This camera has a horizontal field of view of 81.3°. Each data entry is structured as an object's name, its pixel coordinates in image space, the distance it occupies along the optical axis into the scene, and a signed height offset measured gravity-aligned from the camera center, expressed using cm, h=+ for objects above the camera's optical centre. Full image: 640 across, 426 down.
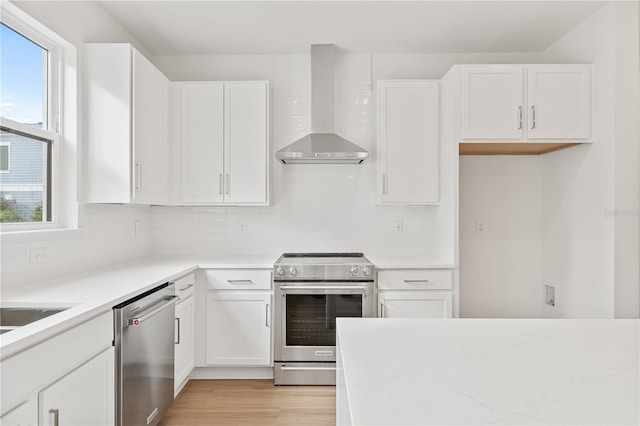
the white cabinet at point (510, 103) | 281 +84
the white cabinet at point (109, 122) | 242 +60
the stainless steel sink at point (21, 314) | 155 -42
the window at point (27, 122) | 196 +51
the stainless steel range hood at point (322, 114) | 310 +89
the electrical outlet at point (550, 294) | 321 -70
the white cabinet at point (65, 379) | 114 -59
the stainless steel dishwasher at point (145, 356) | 175 -76
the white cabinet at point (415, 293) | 286 -61
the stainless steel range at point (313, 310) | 281 -73
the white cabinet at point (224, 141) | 314 +61
